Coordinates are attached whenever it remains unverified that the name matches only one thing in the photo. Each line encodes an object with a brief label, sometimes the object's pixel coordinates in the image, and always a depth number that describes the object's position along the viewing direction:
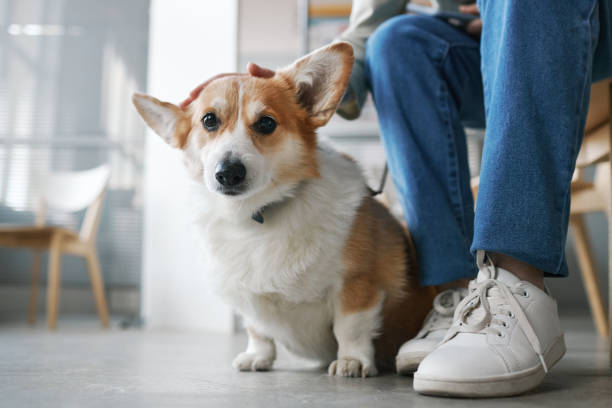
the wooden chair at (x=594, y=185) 1.34
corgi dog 1.12
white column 2.78
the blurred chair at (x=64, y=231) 2.80
